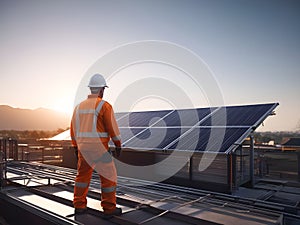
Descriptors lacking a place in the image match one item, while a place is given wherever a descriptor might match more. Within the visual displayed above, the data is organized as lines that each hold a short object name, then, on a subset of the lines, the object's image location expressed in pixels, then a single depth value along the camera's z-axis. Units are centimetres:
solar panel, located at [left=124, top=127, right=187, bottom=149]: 789
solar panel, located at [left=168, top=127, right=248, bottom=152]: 656
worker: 407
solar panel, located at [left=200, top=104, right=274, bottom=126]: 743
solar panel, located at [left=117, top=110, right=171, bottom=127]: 1027
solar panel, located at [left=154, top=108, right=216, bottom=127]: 896
